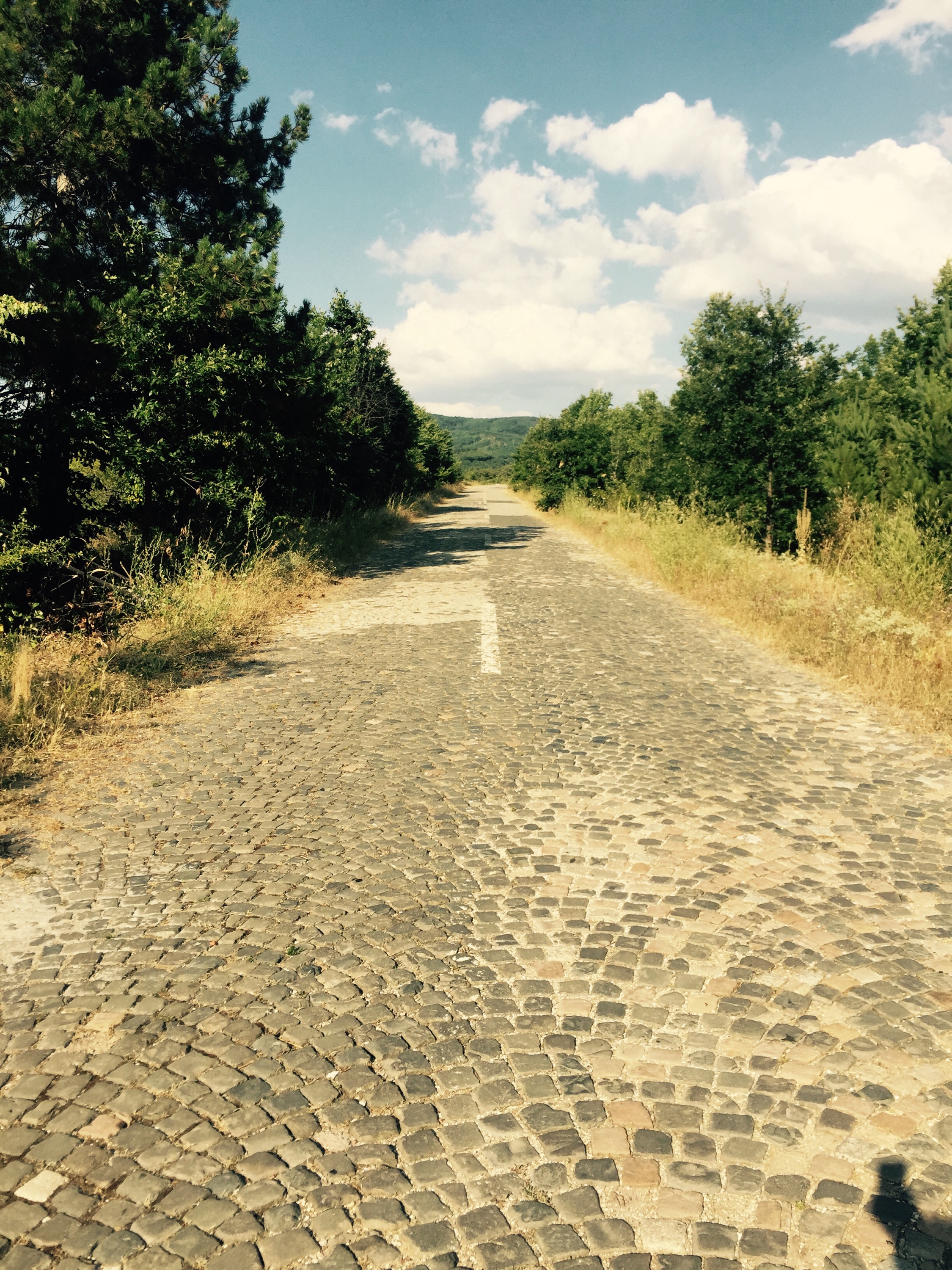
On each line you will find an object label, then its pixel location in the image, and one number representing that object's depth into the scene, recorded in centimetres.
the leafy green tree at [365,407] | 2123
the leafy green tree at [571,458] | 3238
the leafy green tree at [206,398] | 1002
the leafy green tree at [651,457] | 1984
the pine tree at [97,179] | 916
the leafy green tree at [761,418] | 1455
